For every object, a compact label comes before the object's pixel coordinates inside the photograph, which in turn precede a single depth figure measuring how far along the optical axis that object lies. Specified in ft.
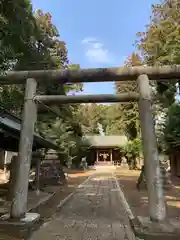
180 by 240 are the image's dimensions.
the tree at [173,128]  39.44
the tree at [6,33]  9.05
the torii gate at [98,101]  12.25
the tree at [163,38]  37.93
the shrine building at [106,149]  95.29
